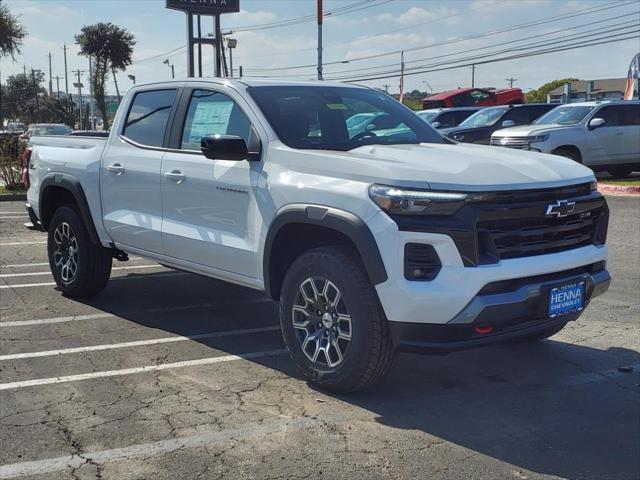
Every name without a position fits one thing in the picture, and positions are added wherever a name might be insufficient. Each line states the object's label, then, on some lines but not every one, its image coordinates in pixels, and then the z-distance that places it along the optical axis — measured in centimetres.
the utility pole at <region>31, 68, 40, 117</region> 8297
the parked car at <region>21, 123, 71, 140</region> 2765
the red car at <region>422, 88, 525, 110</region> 3269
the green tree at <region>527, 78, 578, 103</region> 8438
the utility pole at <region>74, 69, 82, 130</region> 6022
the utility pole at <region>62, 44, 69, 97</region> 9672
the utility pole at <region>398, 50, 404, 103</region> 4596
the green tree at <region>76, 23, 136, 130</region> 5812
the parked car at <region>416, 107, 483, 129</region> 2212
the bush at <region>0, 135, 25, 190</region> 1602
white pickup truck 385
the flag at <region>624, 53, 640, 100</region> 2480
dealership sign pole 2059
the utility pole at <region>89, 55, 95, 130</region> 5892
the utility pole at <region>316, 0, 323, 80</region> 2931
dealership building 7060
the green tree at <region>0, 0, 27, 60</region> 2845
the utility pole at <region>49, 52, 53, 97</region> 10808
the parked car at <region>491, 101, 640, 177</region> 1562
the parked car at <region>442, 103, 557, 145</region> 1842
